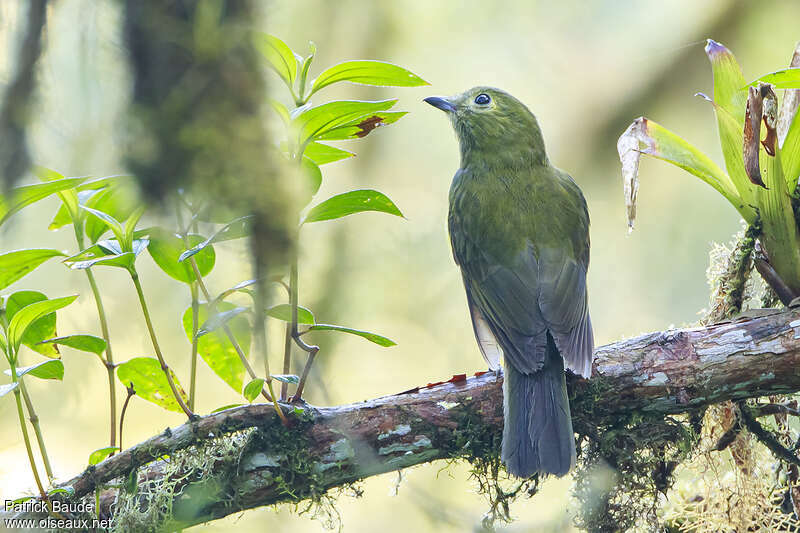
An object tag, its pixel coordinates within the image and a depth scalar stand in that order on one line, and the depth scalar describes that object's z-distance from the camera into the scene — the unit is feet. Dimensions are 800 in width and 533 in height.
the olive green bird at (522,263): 14.70
